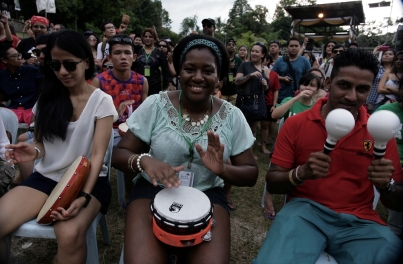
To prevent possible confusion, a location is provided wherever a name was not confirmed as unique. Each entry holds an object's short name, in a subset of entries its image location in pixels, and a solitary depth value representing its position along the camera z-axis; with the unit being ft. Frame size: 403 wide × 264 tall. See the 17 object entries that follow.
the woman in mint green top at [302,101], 11.64
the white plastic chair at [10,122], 10.14
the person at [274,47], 23.53
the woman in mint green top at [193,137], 5.73
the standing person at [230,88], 20.48
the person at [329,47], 24.59
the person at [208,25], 17.66
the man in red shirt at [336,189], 5.52
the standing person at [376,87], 17.77
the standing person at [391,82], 15.38
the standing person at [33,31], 17.38
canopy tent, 70.08
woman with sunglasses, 6.75
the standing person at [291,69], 18.53
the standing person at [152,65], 17.95
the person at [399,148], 8.42
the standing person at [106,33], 20.34
